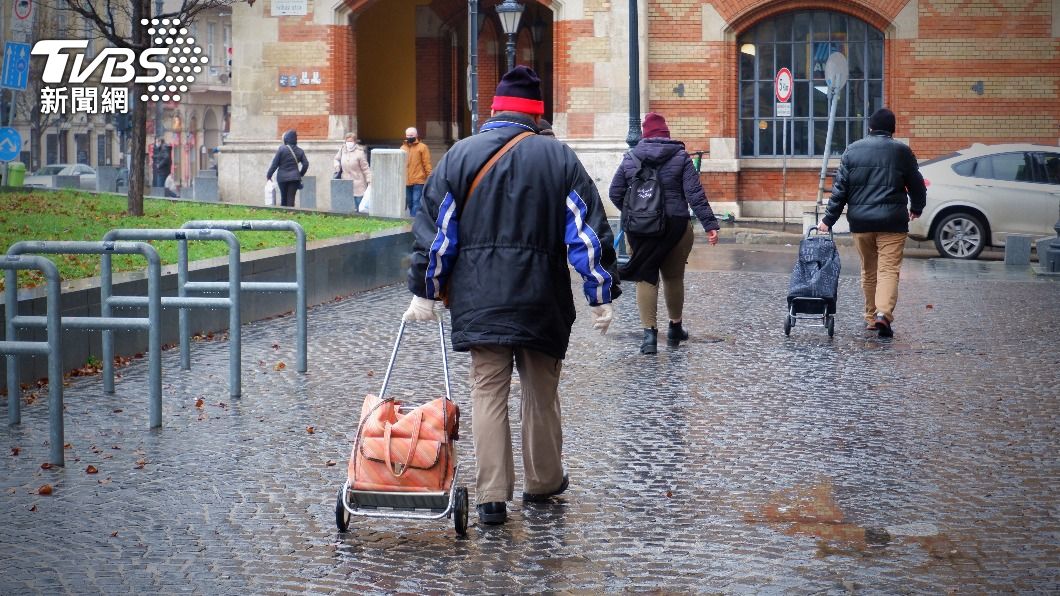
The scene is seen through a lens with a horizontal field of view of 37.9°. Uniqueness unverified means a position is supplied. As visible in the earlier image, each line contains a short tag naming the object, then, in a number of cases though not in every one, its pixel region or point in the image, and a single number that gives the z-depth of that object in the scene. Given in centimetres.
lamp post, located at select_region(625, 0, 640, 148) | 2011
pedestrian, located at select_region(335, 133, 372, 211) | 2688
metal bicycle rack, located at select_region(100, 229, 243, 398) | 922
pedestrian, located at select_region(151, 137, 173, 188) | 4166
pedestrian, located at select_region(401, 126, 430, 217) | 2480
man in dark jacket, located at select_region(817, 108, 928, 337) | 1231
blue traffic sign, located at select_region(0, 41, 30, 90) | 2525
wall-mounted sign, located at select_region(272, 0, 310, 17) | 3052
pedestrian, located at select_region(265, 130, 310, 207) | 2483
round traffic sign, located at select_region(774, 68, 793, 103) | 2761
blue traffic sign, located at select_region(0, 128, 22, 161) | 2545
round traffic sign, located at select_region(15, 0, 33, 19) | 2562
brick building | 2817
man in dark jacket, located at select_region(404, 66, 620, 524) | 615
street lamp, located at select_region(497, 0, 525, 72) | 2502
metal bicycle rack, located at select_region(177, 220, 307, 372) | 1009
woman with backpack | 1098
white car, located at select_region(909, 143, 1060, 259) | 2142
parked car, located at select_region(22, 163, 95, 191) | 5109
